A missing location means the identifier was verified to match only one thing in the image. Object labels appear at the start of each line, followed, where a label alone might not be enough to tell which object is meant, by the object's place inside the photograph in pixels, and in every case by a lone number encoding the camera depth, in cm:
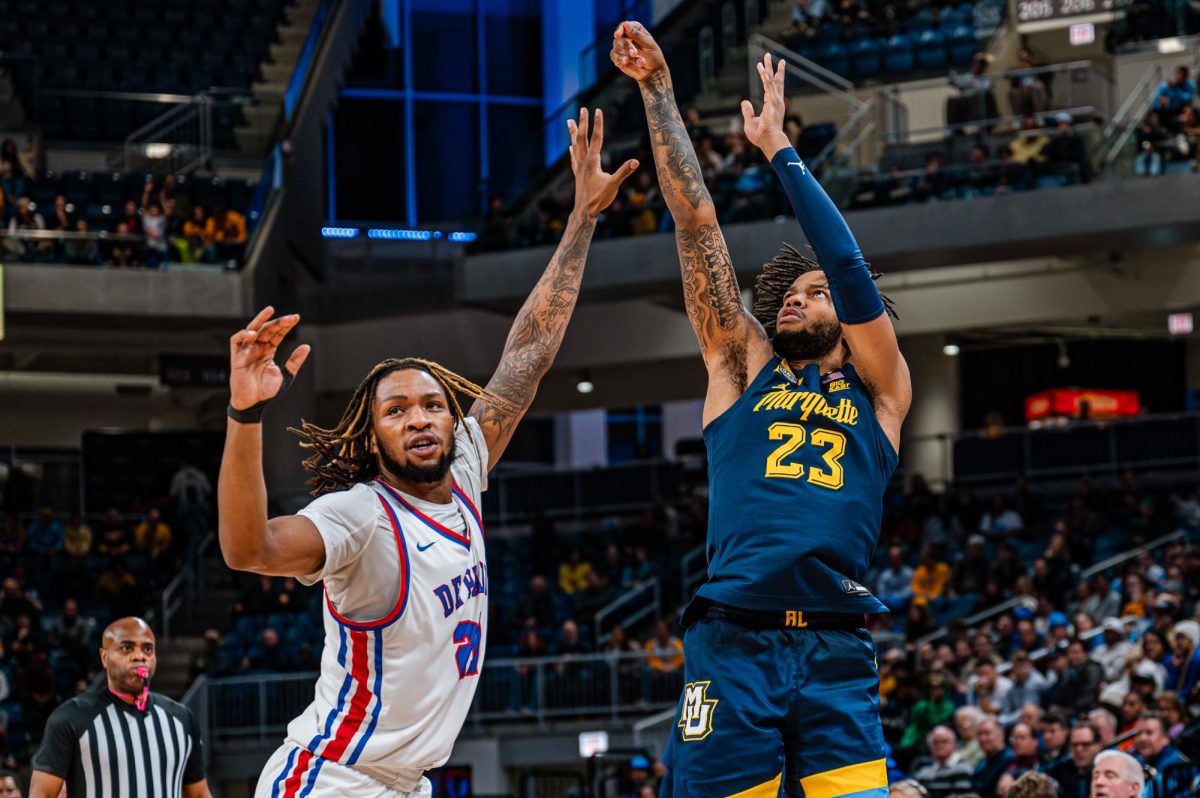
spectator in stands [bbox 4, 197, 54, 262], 2136
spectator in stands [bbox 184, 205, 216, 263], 2219
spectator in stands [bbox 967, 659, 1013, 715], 1448
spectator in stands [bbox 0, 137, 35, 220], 2159
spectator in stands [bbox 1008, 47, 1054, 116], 2039
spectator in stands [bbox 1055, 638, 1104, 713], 1411
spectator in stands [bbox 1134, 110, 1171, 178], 1967
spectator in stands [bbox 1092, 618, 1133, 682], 1437
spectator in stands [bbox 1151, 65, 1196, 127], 1947
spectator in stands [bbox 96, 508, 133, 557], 2400
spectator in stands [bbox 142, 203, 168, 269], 2175
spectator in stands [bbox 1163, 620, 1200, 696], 1320
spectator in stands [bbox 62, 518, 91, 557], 2389
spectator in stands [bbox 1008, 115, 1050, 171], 2019
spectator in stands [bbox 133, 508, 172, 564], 2386
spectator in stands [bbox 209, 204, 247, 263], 2236
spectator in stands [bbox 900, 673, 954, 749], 1462
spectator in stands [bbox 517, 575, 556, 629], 2117
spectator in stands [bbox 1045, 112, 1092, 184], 2016
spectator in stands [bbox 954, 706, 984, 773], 1322
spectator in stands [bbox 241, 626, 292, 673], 2036
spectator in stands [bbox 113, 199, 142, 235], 2186
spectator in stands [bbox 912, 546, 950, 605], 1910
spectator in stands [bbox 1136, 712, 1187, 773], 1098
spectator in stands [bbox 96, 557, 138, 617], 2238
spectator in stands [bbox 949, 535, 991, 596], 1897
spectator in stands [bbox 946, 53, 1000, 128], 2061
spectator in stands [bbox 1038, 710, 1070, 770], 1245
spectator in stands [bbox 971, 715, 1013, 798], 1233
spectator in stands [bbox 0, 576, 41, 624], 2083
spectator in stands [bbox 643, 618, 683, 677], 1866
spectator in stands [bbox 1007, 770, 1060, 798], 729
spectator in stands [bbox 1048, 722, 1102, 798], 1127
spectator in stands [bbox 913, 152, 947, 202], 2084
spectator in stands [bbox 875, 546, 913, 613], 1927
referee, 733
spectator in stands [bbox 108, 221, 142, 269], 2172
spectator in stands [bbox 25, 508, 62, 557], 2388
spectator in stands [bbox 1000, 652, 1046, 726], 1442
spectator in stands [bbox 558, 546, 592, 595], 2242
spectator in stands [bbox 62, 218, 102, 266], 2152
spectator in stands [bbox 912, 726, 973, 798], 1278
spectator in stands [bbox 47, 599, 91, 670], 2036
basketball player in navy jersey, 484
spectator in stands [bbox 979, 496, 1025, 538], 2047
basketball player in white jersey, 460
